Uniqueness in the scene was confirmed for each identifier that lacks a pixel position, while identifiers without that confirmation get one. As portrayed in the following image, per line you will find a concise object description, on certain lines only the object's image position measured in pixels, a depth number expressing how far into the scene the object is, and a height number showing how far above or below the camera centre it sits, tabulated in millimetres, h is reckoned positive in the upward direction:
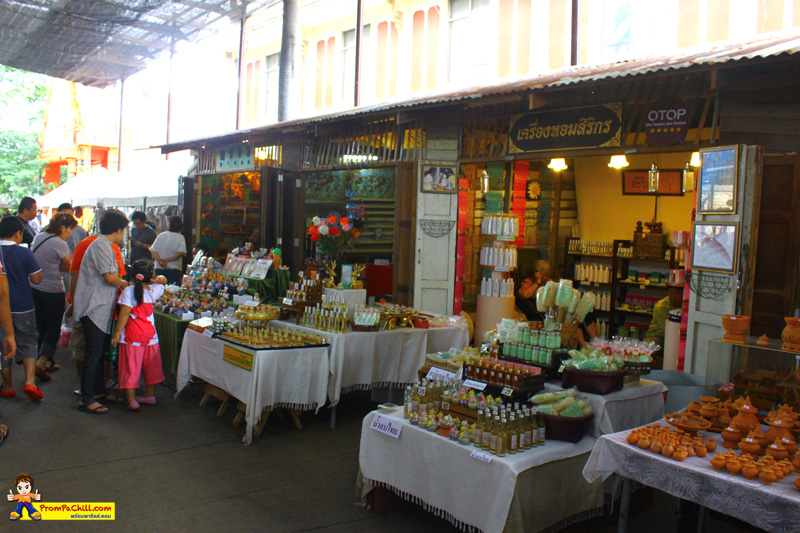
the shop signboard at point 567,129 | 6715 +1362
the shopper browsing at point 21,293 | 5910 -732
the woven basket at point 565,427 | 3703 -1115
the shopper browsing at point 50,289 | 6961 -802
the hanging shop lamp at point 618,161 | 8305 +1186
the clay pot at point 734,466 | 2869 -1006
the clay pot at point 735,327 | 4344 -532
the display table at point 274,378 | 5191 -1328
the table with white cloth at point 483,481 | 3289 -1405
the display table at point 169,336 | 6895 -1293
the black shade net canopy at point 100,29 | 14172 +5021
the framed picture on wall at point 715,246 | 5555 +58
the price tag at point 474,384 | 4135 -986
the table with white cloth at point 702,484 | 2650 -1103
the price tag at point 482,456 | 3348 -1192
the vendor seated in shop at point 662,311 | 7293 -761
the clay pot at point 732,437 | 3256 -982
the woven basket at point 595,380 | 4039 -894
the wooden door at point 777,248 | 5645 +71
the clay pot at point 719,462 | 2936 -1010
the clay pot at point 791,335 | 3947 -518
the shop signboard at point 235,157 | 11766 +1414
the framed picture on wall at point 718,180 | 5535 +666
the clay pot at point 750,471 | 2816 -1005
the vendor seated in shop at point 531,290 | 9102 -704
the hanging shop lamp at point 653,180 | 7980 +919
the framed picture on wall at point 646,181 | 9148 +1029
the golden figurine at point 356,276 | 6845 -483
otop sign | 6164 +1314
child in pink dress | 5898 -1029
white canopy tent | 13930 +851
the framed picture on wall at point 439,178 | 8578 +846
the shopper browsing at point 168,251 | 9648 -408
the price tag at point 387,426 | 3870 -1222
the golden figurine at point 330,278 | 6711 -499
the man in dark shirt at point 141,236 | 9516 -201
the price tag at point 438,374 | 4660 -1043
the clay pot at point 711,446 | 3184 -1012
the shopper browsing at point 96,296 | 5773 -707
